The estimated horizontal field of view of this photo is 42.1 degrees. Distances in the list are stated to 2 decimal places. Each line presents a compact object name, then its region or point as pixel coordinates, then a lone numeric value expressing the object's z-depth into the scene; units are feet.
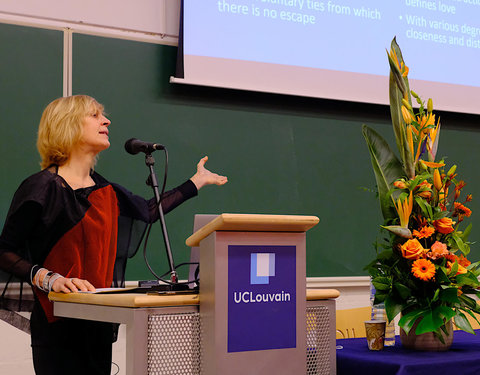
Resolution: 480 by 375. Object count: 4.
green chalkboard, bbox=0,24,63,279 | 9.62
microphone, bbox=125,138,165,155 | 6.43
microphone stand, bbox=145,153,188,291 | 5.66
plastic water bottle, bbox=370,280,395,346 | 5.80
